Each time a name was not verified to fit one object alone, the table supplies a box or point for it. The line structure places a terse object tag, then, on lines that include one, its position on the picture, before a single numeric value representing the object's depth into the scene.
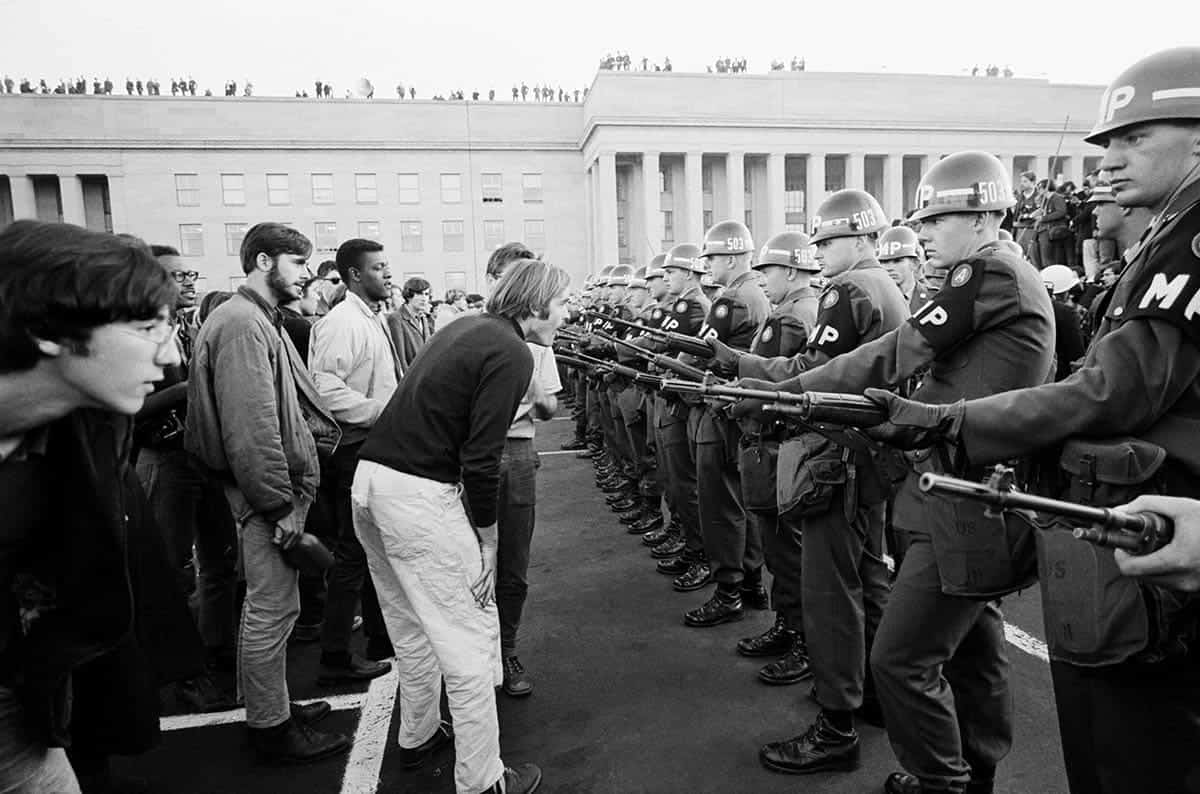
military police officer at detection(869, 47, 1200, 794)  1.79
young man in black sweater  3.03
